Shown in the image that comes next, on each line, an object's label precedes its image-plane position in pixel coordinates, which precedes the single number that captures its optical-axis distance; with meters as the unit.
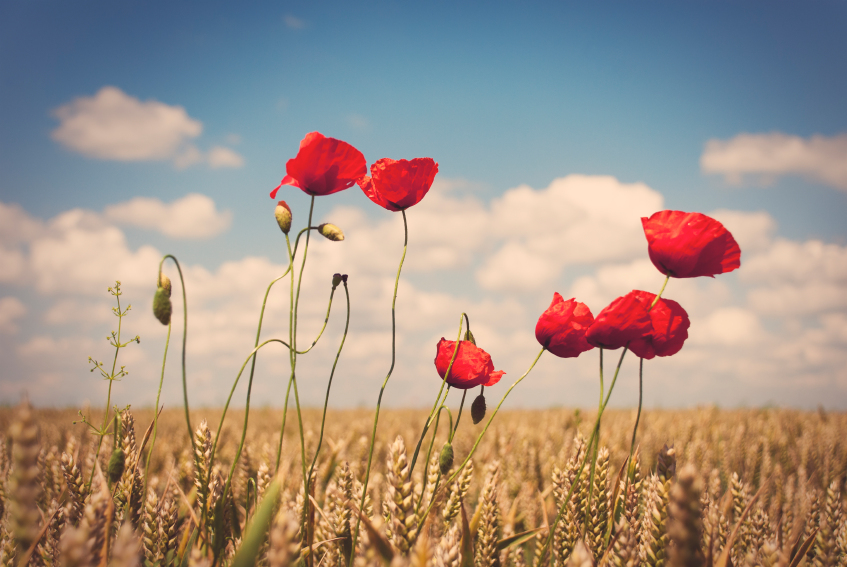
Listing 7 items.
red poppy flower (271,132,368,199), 0.73
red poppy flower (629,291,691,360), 0.75
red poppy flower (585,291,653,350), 0.72
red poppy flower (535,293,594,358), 0.77
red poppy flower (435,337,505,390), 0.75
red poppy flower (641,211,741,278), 0.73
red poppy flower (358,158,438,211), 0.75
